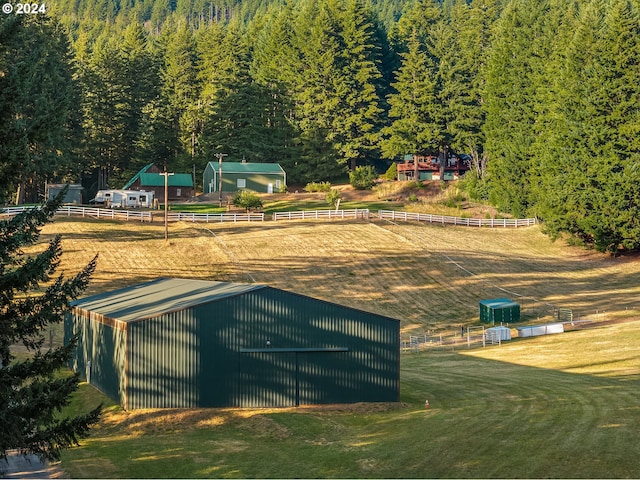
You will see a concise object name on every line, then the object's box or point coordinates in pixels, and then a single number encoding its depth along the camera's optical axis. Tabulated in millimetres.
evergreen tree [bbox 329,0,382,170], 133375
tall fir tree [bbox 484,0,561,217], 105188
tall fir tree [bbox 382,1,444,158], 126938
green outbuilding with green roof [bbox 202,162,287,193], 122000
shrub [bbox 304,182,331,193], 121562
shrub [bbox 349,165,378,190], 121125
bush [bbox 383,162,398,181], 129575
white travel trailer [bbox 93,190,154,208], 106625
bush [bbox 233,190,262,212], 101438
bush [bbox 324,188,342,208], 110938
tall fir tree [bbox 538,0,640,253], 87500
